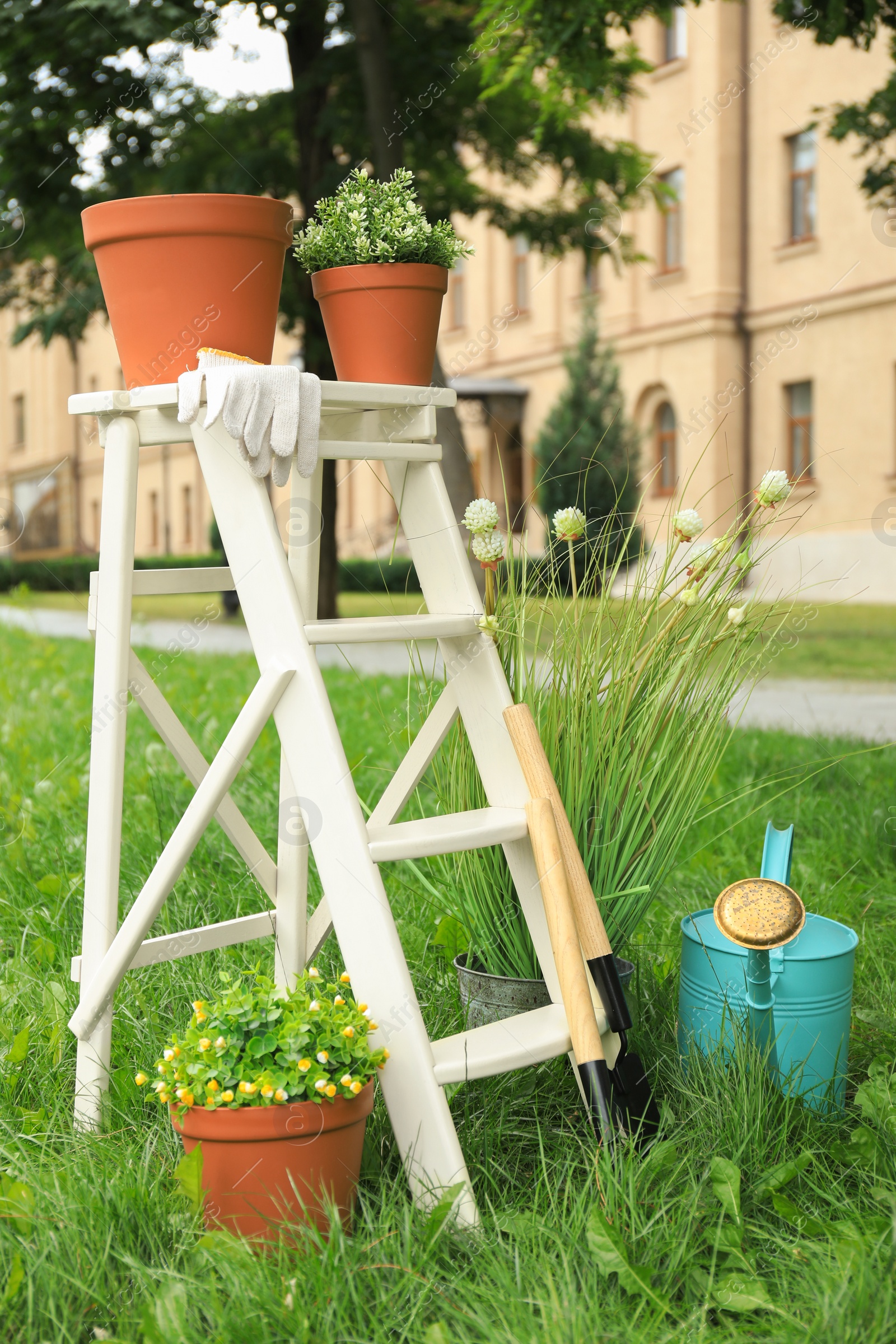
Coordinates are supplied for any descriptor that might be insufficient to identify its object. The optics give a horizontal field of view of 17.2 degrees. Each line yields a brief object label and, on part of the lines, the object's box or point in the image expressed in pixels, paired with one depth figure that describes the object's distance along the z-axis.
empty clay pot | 2.97
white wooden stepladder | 2.87
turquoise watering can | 2.99
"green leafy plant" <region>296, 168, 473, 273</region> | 3.05
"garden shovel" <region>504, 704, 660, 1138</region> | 2.95
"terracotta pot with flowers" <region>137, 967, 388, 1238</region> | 2.81
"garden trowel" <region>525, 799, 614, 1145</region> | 2.88
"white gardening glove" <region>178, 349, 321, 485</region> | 2.87
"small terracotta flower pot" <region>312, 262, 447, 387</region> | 3.05
